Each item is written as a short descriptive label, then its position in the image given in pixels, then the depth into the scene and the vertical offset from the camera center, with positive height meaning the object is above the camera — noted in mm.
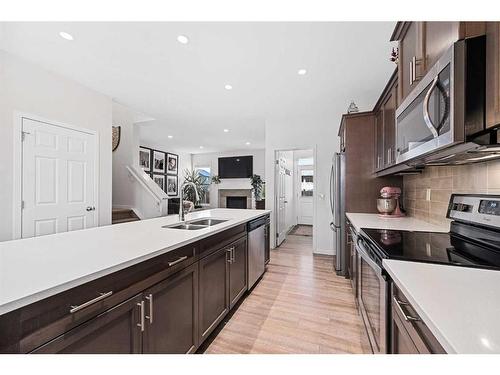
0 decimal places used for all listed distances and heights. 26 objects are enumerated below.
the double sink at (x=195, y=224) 2116 -367
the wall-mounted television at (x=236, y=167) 8258 +751
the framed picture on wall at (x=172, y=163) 8164 +862
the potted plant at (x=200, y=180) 8559 +254
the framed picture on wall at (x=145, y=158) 6941 +875
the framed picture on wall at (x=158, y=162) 7490 +841
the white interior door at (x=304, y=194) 7379 -220
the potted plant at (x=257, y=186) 7414 +36
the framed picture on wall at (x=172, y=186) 8164 +27
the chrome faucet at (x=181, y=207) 2236 -202
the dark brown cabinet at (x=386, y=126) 1996 +639
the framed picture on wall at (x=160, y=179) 7571 +255
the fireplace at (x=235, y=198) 8414 -422
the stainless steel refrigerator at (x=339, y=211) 3092 -329
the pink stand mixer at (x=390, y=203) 2453 -166
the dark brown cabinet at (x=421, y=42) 858 +698
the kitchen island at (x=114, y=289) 720 -431
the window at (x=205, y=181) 8867 +235
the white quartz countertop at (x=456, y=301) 505 -329
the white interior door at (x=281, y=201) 4729 -298
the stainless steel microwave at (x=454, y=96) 826 +362
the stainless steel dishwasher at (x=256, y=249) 2520 -747
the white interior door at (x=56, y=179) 2697 +95
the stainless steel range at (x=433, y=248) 1056 -314
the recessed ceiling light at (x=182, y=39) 2076 +1368
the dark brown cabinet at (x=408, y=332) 658 -479
